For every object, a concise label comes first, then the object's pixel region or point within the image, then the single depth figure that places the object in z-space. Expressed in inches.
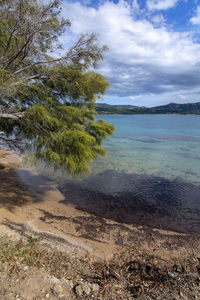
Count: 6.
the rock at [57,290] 127.9
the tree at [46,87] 189.6
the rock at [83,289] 131.3
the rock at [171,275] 158.1
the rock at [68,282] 138.1
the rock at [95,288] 133.4
